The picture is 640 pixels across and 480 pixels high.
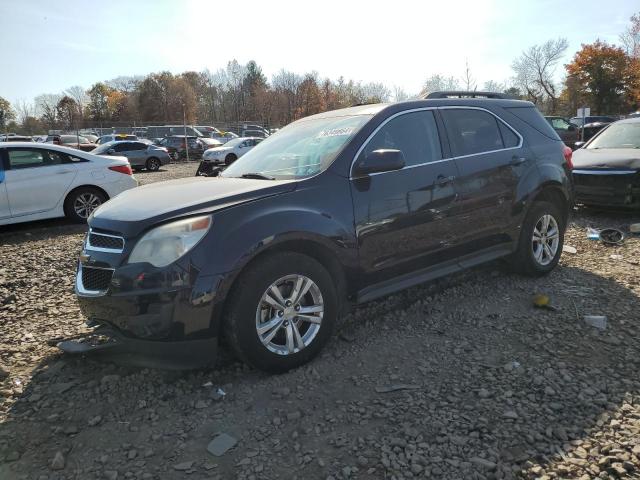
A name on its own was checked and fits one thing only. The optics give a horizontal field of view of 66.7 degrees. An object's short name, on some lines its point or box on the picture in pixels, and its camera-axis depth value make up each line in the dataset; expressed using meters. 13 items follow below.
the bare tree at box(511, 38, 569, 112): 59.53
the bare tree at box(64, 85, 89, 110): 76.85
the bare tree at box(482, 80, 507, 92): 60.51
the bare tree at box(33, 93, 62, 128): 60.92
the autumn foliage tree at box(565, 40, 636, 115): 48.03
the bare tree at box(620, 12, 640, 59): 43.90
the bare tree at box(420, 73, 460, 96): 50.44
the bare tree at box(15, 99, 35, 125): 68.93
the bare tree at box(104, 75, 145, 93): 90.31
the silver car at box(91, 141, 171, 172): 23.89
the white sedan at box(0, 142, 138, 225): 8.08
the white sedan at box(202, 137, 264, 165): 21.25
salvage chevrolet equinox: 2.96
